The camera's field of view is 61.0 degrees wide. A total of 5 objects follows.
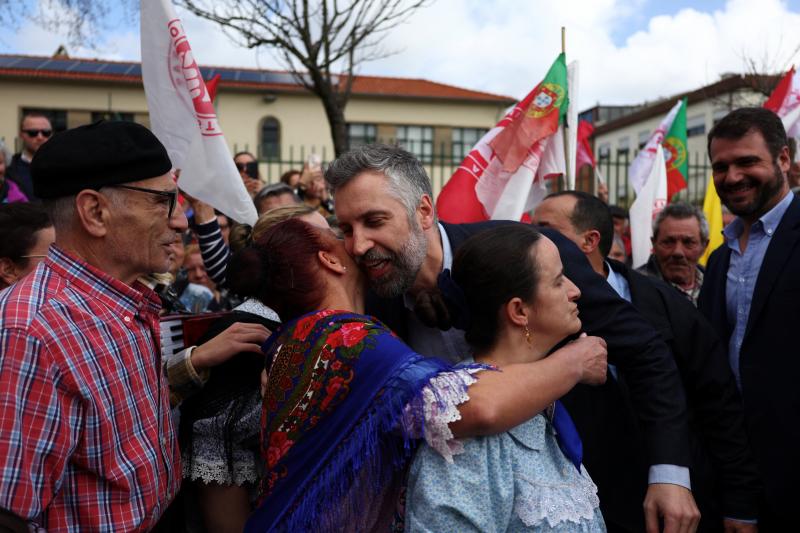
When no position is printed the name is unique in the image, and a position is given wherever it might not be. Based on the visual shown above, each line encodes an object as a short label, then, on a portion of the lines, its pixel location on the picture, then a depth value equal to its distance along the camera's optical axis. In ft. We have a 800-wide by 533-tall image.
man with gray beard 7.13
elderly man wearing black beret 5.06
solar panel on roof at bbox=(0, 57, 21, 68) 104.12
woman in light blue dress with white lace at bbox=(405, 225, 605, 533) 5.51
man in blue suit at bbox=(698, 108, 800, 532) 9.00
